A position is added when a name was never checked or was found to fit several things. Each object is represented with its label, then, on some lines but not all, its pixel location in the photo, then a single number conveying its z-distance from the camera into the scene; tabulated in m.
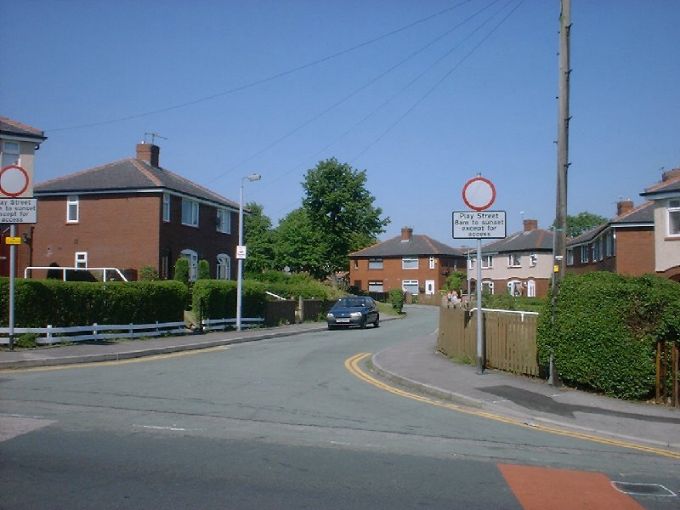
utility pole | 13.40
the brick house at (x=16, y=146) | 29.52
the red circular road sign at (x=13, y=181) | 16.11
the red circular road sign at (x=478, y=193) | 14.08
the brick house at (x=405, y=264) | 81.06
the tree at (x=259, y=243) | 94.81
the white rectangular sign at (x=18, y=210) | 16.19
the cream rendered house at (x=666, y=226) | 31.36
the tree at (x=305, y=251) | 71.01
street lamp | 28.89
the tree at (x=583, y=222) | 121.07
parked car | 34.41
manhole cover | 6.61
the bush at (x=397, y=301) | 56.16
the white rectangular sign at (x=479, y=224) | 14.13
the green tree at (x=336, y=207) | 72.62
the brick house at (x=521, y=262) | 67.00
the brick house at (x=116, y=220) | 34.44
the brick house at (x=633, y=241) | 36.91
